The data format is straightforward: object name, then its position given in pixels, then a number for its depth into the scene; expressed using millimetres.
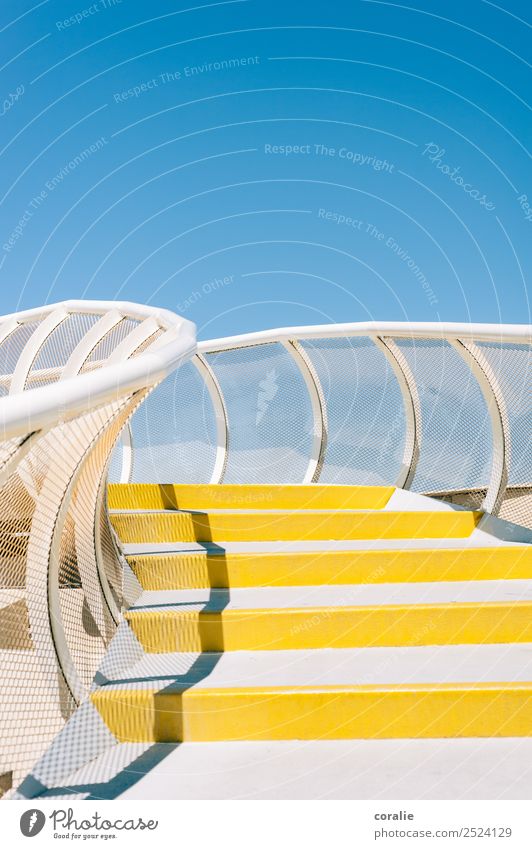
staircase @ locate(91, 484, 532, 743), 3818
